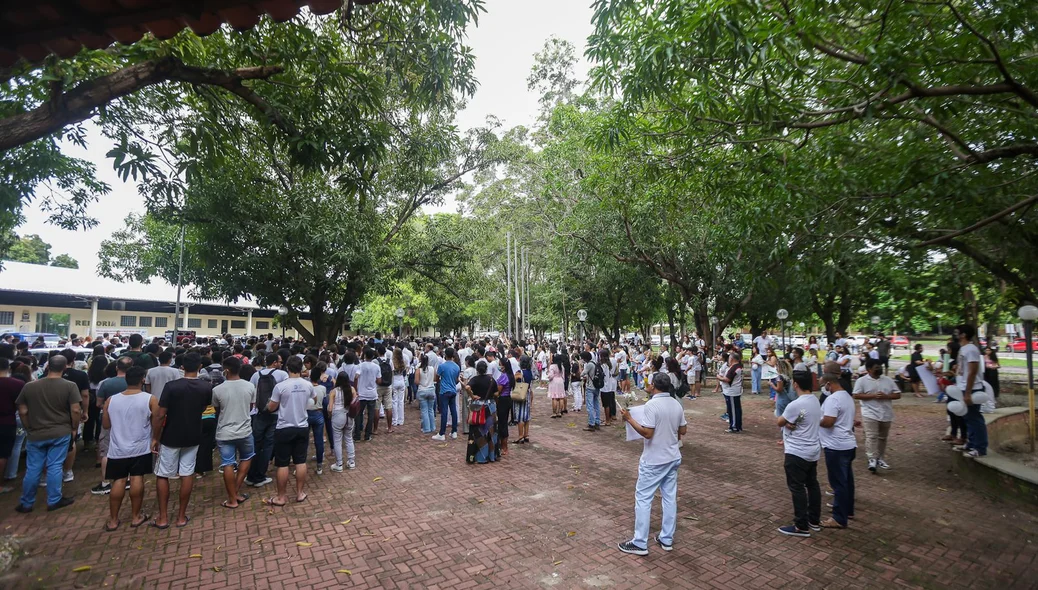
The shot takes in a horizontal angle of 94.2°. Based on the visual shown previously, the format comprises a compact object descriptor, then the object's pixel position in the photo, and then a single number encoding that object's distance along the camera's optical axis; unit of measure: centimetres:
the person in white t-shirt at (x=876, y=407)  674
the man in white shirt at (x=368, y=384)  912
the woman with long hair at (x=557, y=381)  1202
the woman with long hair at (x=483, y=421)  775
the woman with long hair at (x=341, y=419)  730
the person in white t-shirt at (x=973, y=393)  691
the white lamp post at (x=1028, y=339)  740
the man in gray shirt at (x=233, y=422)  582
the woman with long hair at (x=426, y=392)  991
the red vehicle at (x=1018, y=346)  3306
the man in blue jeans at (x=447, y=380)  939
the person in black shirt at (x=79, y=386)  682
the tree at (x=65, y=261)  5031
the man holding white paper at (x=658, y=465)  468
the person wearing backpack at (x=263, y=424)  676
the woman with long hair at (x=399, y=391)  1077
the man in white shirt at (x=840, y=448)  518
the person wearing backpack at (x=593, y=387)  1052
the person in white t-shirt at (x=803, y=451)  500
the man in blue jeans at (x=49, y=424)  556
